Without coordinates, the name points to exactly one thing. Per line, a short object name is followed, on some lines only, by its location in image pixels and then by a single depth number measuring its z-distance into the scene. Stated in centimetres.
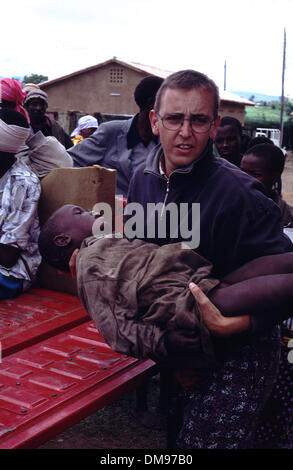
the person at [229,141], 445
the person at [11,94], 375
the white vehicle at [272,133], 2754
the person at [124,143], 387
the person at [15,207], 309
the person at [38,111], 563
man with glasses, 182
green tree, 3658
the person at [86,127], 899
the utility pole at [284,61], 3098
